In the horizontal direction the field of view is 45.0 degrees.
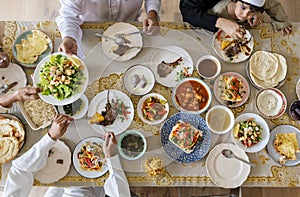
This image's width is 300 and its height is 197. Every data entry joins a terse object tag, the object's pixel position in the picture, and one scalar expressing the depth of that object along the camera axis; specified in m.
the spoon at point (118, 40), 1.49
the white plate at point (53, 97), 1.34
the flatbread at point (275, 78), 1.45
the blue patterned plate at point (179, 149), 1.37
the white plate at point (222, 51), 1.49
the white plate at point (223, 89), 1.43
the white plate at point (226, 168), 1.37
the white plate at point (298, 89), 1.46
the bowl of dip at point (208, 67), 1.46
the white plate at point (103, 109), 1.39
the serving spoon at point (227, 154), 1.40
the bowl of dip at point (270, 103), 1.43
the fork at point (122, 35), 1.50
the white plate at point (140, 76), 1.44
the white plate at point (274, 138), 1.39
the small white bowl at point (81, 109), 1.40
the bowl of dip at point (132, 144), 1.37
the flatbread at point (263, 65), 1.46
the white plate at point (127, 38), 1.47
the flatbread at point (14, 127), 1.37
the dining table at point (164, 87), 1.37
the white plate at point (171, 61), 1.45
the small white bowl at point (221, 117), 1.41
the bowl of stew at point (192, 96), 1.42
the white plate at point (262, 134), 1.39
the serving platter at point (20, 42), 1.45
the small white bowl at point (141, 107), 1.41
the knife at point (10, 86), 1.43
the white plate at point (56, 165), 1.35
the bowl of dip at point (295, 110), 1.42
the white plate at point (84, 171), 1.36
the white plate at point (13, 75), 1.44
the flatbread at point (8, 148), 1.34
